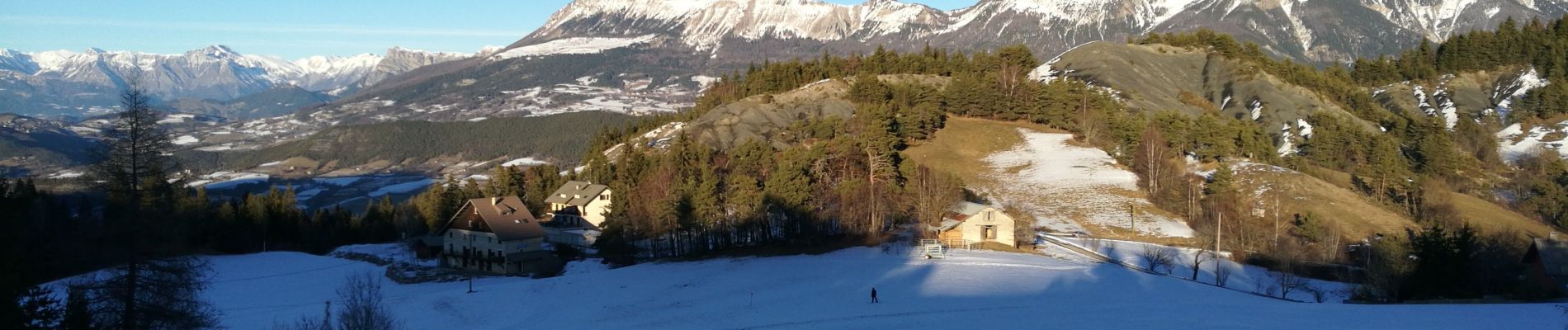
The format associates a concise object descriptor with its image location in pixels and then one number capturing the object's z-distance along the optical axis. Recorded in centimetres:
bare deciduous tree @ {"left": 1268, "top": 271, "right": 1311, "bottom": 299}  4265
